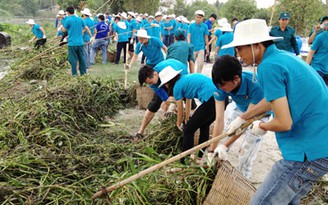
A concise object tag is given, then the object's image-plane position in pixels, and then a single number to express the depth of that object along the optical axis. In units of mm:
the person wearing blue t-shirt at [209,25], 11483
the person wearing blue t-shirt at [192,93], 3312
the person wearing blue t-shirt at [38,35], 10320
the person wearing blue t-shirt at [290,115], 1669
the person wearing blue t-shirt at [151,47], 5672
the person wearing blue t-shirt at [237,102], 2307
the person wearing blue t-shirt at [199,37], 8055
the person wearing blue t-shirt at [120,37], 10219
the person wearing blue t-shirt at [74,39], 7449
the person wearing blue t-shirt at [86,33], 9109
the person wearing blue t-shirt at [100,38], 9822
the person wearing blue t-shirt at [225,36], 7039
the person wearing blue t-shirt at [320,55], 4713
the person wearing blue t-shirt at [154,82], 3760
